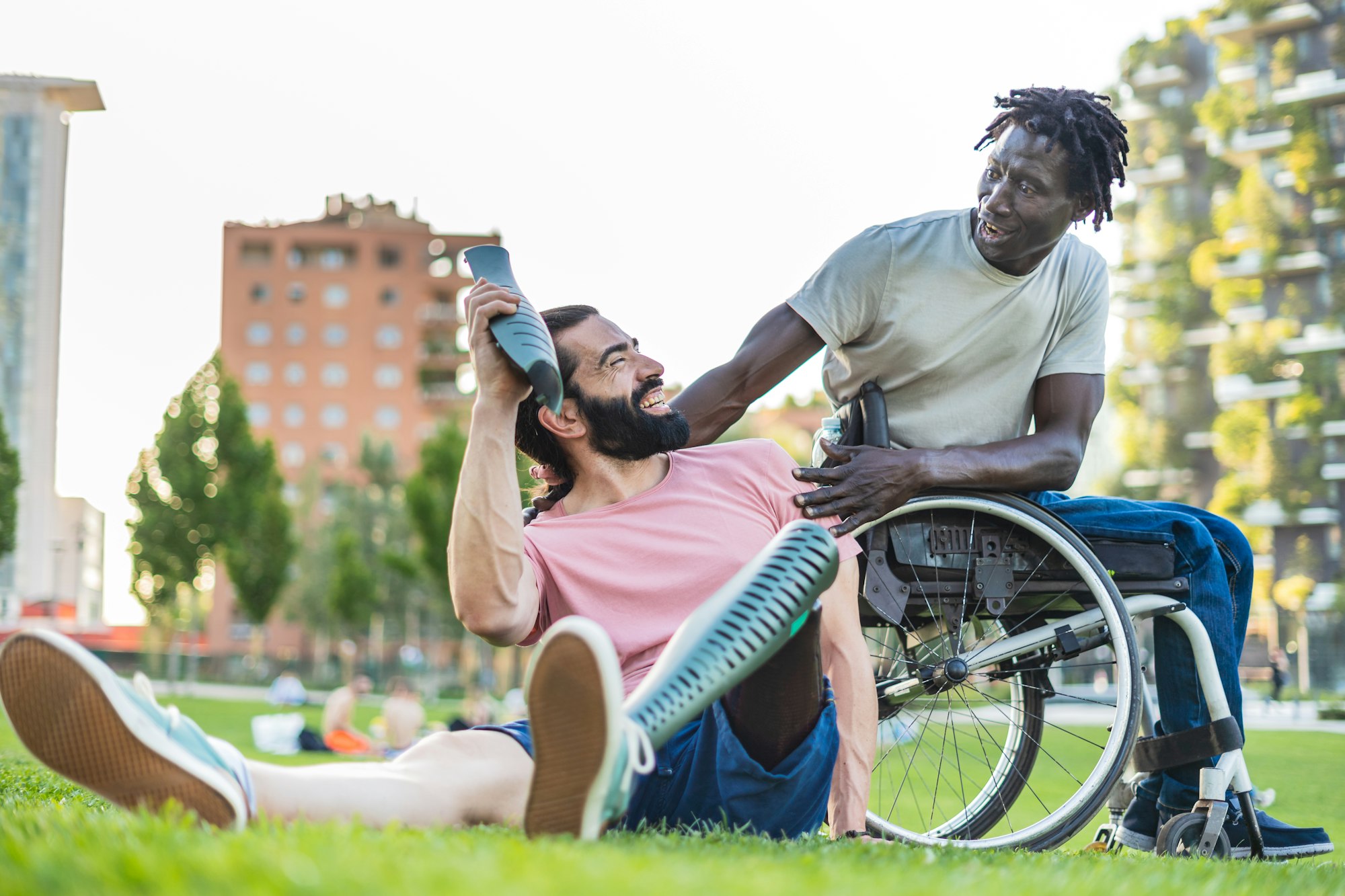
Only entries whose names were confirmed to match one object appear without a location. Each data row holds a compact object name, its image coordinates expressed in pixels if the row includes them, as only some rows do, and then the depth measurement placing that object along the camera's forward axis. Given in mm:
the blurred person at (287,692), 31734
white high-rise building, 38938
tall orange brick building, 68062
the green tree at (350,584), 41406
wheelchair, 3373
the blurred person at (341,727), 16859
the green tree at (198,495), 35438
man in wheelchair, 3623
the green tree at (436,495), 34375
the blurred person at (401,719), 17359
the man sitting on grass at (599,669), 2020
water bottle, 3734
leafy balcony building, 38156
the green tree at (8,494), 28125
